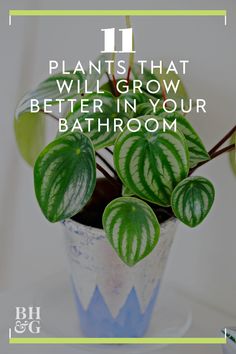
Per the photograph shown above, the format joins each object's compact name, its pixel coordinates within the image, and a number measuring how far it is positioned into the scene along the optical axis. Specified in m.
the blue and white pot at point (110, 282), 0.87
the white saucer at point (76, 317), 0.99
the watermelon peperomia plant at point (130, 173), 0.71
